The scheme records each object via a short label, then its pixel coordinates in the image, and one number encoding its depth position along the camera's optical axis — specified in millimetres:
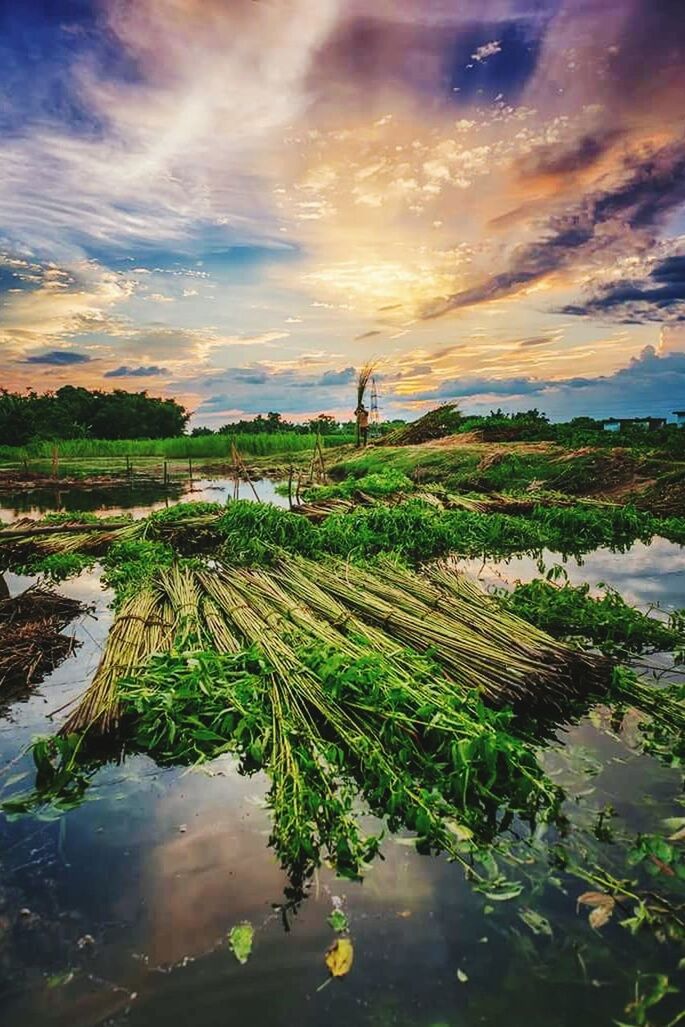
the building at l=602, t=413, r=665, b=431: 19241
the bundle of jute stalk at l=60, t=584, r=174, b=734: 3012
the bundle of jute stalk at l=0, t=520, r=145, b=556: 7539
